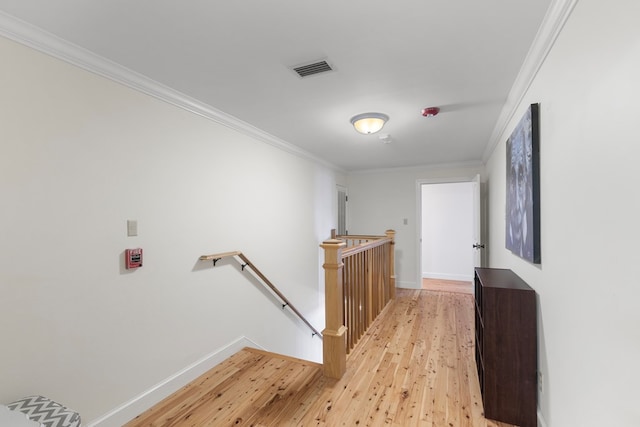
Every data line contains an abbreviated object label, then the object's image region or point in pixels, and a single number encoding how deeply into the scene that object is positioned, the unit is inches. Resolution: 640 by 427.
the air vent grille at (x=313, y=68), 73.6
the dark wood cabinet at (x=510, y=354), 70.1
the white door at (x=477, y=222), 154.9
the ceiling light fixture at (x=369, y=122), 106.9
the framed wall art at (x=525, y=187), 66.8
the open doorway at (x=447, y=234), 247.3
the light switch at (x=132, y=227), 77.6
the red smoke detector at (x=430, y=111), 102.6
